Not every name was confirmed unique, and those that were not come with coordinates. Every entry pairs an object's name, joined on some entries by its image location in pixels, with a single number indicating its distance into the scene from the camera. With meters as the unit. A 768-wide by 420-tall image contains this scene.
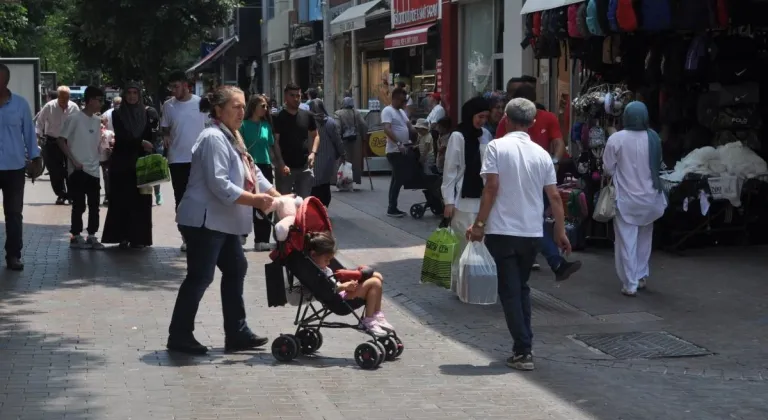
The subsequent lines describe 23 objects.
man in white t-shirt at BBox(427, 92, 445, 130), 17.78
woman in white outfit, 10.18
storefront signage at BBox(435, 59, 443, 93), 23.31
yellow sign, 23.34
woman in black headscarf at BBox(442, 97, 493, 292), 9.79
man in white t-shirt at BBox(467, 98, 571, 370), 7.64
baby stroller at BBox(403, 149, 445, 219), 16.03
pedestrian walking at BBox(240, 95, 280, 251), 12.58
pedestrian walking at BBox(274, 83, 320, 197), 13.52
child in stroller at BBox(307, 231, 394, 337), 7.66
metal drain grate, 8.22
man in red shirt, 9.79
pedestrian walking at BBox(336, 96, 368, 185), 20.50
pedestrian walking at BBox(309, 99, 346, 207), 14.65
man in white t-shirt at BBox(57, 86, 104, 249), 13.28
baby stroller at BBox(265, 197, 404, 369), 7.60
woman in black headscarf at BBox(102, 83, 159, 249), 12.90
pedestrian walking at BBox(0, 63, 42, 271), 11.34
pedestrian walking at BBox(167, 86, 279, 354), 7.62
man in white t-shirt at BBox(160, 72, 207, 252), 12.48
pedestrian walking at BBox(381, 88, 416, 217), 16.44
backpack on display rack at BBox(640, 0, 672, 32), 12.08
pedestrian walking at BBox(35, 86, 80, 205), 19.16
